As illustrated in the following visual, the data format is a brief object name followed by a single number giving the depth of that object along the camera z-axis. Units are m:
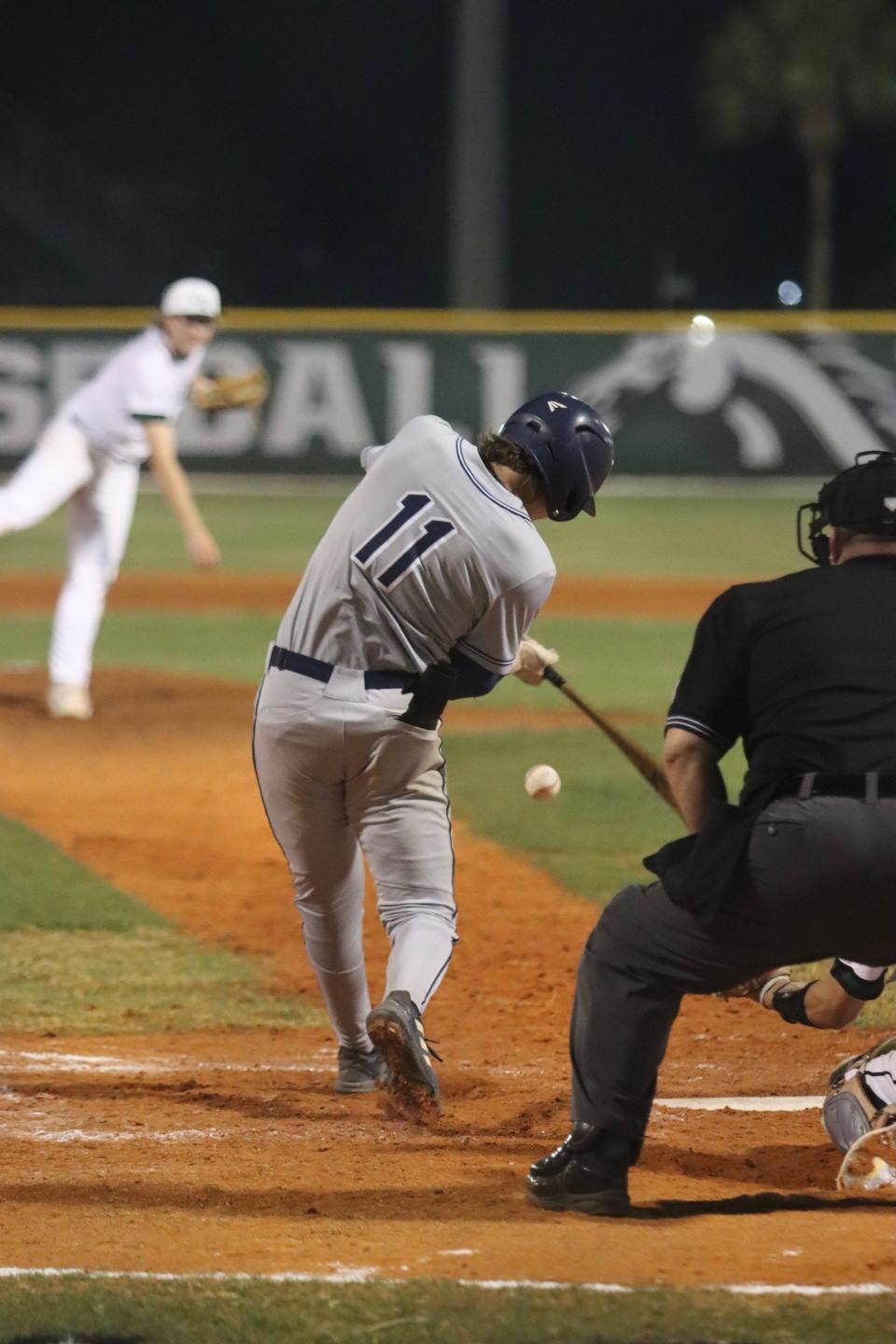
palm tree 97.69
